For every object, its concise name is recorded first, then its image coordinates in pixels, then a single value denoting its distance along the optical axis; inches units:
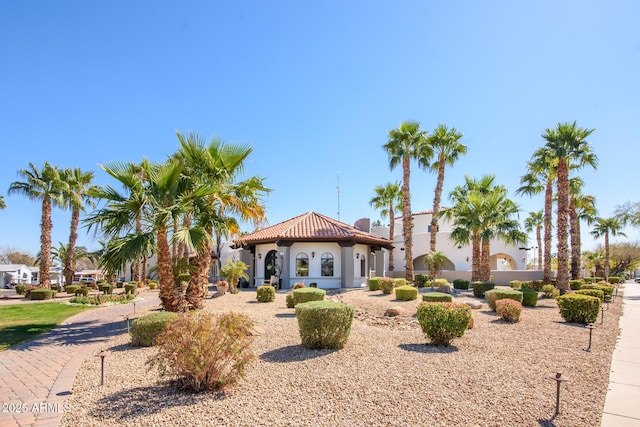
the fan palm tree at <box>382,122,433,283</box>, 1026.1
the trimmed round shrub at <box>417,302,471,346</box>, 320.5
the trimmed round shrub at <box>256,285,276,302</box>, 658.2
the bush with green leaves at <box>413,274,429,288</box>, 976.3
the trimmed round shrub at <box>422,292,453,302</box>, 577.9
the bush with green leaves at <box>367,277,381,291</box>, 840.9
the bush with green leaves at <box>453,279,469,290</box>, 1025.0
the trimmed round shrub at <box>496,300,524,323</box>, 466.9
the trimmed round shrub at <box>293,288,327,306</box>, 516.1
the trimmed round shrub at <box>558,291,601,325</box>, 468.1
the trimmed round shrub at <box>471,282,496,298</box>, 798.8
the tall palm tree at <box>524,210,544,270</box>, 1713.8
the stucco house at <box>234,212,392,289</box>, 946.3
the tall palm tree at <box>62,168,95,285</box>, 1145.4
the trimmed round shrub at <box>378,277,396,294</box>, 782.5
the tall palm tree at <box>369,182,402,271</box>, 1451.8
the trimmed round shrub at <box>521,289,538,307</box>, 645.9
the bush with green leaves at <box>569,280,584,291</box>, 965.8
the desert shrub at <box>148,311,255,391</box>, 207.0
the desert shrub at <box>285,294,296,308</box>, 565.4
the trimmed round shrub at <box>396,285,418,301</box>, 679.9
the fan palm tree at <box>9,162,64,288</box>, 1069.1
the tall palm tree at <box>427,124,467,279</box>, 1057.5
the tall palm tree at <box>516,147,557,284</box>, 908.0
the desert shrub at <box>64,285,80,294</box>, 1069.5
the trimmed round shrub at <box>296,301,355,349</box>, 302.4
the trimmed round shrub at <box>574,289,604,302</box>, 673.9
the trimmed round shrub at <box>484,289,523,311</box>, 565.8
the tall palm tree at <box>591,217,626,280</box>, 1808.8
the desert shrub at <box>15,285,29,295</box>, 1109.2
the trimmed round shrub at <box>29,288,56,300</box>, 919.7
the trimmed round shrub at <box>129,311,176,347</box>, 319.0
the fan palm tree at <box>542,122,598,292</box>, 822.5
